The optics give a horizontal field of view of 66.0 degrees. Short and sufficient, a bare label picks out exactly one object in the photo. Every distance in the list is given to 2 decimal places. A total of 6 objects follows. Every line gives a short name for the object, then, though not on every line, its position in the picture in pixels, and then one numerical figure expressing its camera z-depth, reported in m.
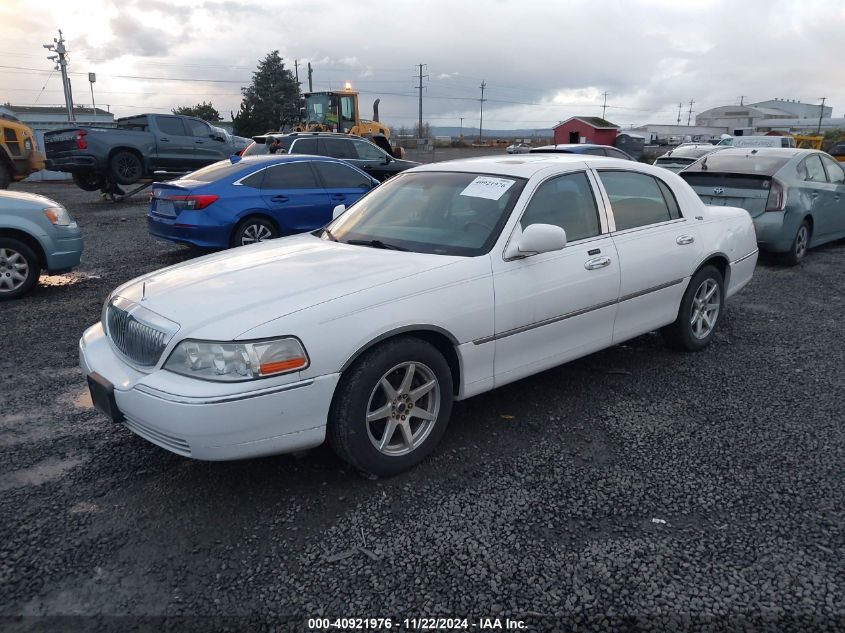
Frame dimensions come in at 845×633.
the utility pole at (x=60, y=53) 38.19
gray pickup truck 15.46
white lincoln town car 2.91
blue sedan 8.34
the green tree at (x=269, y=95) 59.53
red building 38.97
